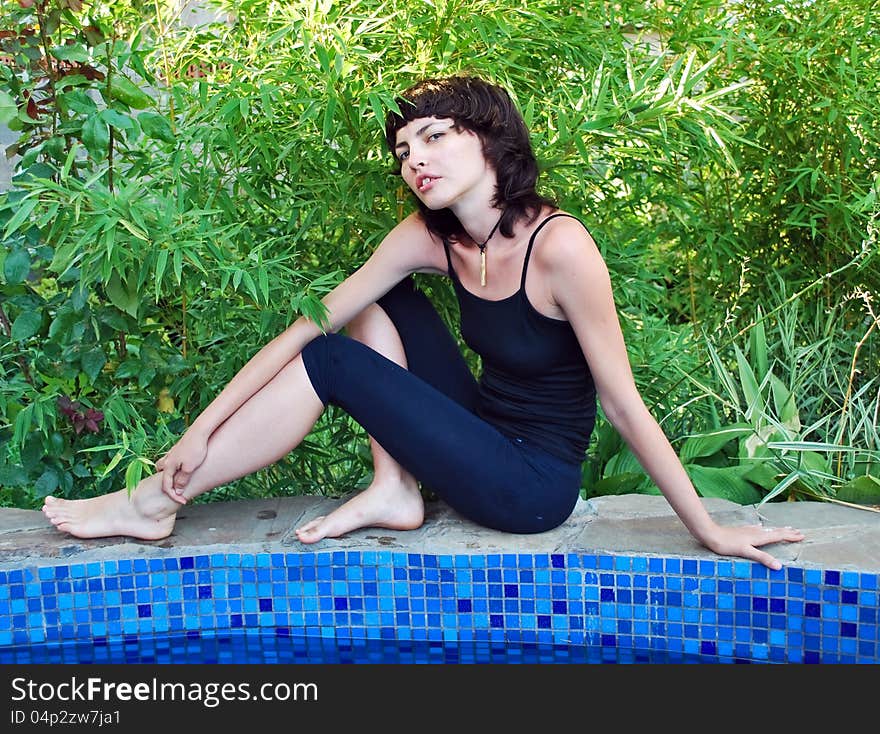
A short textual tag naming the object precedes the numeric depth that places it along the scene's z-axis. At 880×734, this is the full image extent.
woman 2.27
